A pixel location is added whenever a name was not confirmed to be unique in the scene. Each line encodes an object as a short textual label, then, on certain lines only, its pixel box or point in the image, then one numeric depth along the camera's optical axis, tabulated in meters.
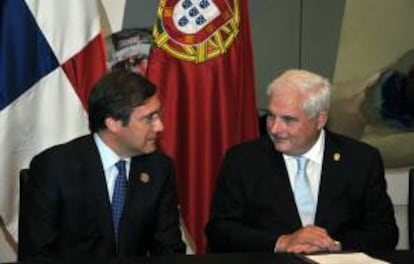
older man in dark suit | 2.58
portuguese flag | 3.18
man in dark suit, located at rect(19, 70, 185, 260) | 2.40
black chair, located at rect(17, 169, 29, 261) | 2.42
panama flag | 3.01
